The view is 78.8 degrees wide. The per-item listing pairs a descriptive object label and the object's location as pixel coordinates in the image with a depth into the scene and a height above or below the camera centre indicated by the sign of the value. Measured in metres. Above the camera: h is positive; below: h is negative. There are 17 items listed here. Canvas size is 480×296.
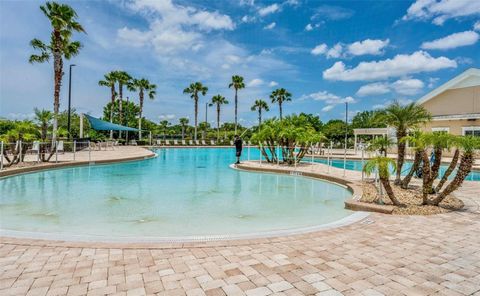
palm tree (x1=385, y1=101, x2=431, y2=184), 8.16 +0.77
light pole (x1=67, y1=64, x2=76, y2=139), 23.83 +4.40
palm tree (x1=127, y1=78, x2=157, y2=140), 38.34 +7.26
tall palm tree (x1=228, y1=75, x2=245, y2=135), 43.09 +8.83
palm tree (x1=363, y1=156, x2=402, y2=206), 5.79 -0.48
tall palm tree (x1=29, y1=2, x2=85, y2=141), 17.02 +5.94
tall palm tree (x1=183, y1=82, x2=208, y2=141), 43.25 +7.79
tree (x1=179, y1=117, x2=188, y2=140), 62.91 +4.55
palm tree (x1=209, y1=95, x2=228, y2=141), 47.56 +6.77
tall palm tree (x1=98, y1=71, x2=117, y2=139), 34.59 +7.20
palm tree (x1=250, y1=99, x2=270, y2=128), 49.66 +6.28
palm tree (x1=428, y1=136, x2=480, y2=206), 5.74 -0.33
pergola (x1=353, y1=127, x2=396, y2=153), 24.66 +1.15
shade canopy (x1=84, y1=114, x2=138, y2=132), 27.42 +1.57
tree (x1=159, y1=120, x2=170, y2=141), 65.15 +4.03
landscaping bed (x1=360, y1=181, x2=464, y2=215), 5.79 -1.29
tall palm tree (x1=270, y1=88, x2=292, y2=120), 44.44 +7.21
